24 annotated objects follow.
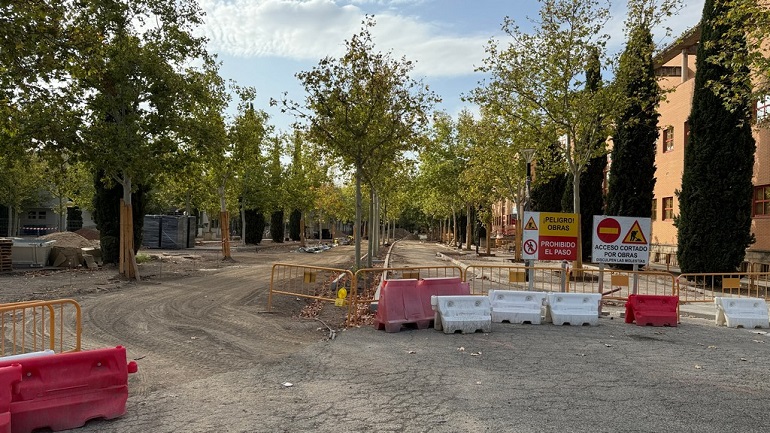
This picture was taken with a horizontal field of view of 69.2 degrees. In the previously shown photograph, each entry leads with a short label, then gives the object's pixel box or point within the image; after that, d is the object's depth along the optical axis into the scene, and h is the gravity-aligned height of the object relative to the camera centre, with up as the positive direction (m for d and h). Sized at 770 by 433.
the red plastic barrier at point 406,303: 9.78 -1.50
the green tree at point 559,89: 18.59 +4.58
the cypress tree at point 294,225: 68.69 -0.83
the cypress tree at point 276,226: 58.06 -0.81
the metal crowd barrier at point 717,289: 14.30 -2.11
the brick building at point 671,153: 27.17 +3.61
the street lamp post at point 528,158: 18.09 +2.19
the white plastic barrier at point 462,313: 9.62 -1.63
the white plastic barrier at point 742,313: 11.28 -1.81
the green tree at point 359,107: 17.64 +3.65
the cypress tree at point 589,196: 29.95 +1.46
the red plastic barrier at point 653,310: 11.16 -1.75
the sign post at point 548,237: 13.12 -0.36
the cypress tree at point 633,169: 25.83 +2.55
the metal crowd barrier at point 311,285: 11.38 -2.05
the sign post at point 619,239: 13.02 -0.38
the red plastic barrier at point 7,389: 4.43 -1.41
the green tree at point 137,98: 17.09 +3.88
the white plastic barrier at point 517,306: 10.96 -1.68
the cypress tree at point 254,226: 51.22 -0.74
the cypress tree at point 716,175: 19.23 +1.71
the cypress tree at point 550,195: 36.81 +1.82
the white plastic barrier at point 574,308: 10.98 -1.71
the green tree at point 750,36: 11.44 +4.00
